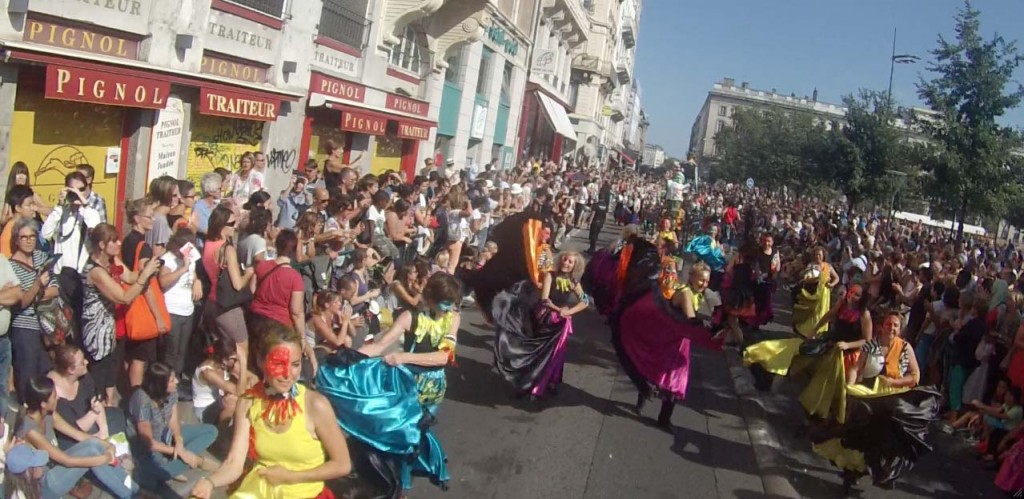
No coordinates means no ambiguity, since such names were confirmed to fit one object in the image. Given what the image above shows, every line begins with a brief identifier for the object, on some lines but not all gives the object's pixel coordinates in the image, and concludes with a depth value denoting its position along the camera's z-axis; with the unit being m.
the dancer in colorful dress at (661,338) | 8.35
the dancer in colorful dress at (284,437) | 3.93
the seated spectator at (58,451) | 5.16
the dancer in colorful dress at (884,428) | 7.18
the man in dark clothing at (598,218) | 21.12
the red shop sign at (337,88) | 16.53
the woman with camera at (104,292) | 6.39
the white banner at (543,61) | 35.47
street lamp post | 26.07
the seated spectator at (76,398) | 5.47
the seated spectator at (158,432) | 5.90
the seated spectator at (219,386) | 6.68
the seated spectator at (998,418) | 8.61
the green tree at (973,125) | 20.91
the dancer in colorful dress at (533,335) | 8.44
